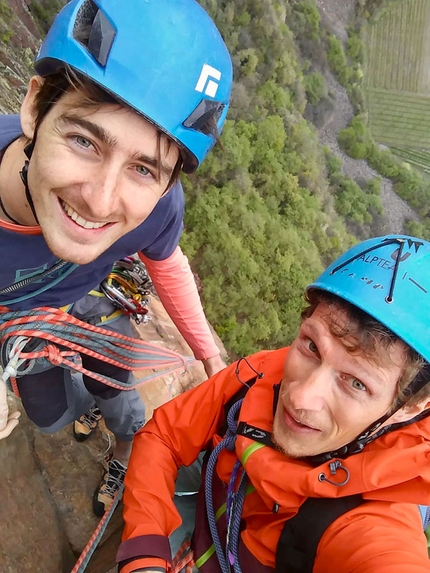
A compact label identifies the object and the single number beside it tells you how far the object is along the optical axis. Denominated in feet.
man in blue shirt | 1.34
